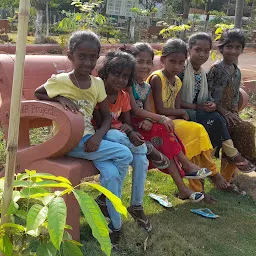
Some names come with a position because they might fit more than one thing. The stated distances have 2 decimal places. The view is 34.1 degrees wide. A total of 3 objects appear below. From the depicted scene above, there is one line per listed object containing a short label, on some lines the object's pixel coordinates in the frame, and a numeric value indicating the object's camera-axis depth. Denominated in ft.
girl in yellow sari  10.78
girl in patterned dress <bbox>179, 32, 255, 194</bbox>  11.53
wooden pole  3.92
